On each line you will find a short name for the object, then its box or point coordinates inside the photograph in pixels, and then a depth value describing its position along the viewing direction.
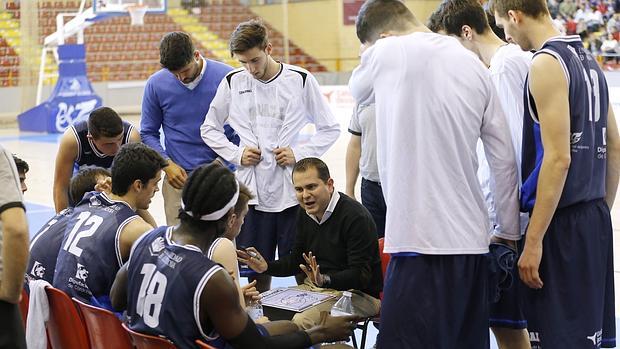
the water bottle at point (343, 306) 8.02
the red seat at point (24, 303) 7.53
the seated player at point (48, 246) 7.67
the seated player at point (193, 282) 5.75
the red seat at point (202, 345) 5.26
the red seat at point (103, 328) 6.16
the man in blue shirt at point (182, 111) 10.70
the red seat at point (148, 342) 5.56
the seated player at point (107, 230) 7.05
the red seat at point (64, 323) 6.43
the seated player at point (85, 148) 9.41
